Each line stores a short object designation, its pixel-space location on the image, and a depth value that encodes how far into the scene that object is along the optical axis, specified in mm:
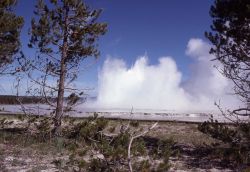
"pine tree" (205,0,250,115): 14328
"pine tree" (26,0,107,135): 17766
